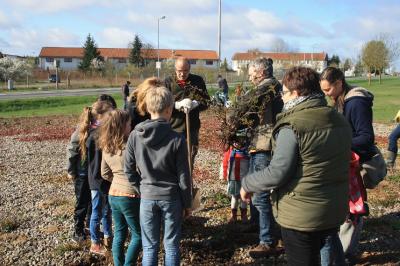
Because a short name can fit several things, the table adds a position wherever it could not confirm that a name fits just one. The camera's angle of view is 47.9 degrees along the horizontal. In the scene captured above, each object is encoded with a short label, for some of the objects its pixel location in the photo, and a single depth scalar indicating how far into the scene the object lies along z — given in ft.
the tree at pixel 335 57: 341.86
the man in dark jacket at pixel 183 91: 18.07
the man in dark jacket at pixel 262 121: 15.96
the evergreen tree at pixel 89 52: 237.25
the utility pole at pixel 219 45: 114.79
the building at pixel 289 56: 255.72
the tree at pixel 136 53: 248.32
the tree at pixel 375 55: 197.77
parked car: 200.09
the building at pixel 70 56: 334.65
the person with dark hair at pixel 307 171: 10.11
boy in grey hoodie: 12.30
